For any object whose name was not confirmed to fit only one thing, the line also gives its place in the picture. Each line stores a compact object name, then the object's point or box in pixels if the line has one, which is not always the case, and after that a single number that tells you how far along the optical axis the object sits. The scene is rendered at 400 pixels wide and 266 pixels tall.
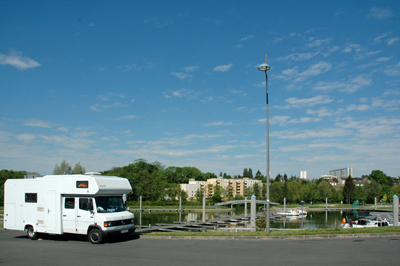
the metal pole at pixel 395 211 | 22.76
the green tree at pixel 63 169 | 110.88
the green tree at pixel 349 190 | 108.44
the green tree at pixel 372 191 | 114.62
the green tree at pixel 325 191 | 111.00
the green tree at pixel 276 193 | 105.56
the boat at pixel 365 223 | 38.78
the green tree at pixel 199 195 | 111.06
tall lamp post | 17.95
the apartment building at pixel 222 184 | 158.62
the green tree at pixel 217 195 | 112.74
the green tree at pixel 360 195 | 109.14
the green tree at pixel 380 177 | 154.00
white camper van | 15.32
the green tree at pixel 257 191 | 114.55
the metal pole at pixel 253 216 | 21.38
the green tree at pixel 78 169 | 112.31
